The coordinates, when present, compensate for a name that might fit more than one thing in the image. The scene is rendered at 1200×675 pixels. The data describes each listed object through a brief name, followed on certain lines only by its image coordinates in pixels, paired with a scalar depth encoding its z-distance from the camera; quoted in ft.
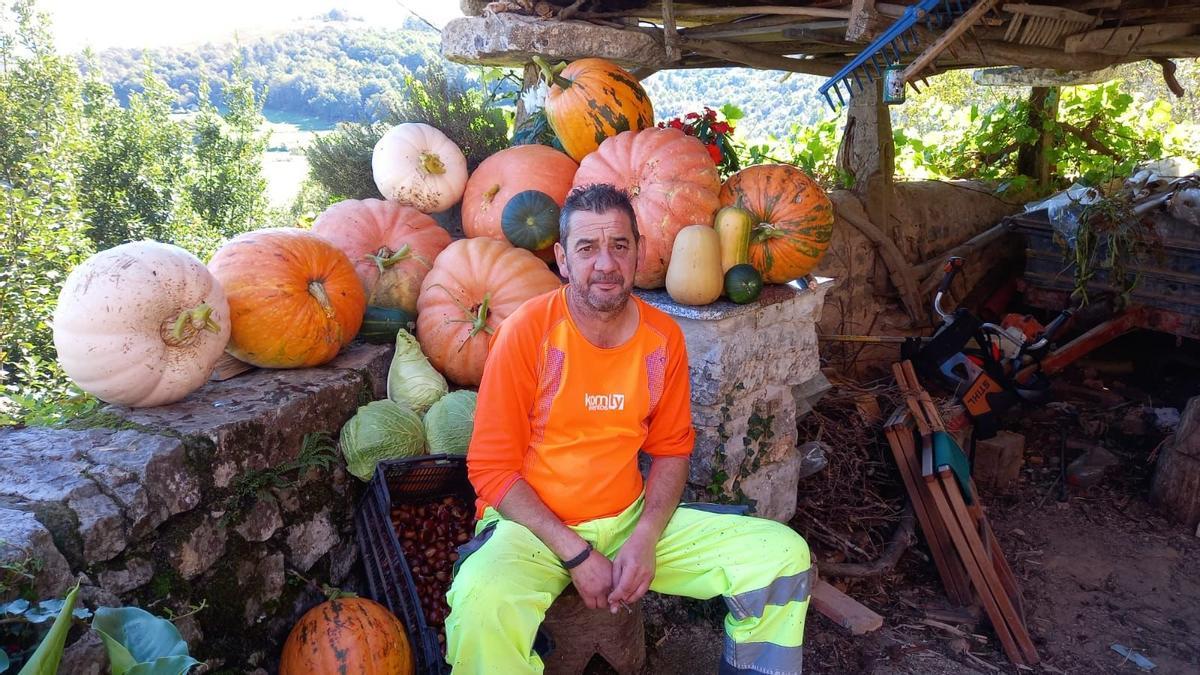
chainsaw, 17.99
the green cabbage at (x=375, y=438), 9.72
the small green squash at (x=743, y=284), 11.27
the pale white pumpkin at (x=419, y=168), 13.92
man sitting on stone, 7.64
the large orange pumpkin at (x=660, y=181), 11.71
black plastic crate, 8.45
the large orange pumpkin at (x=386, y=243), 12.62
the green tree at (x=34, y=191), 36.67
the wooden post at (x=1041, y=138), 28.09
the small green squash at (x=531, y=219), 12.78
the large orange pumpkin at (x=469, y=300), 11.71
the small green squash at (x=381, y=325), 12.09
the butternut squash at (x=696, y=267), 11.12
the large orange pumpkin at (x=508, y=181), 13.38
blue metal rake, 12.99
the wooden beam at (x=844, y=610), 12.13
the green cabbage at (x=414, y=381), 10.89
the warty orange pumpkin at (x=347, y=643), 8.10
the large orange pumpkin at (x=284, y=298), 10.06
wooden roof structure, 14.44
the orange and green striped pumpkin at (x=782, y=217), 12.00
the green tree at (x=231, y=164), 66.54
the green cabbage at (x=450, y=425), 10.36
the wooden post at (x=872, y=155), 22.95
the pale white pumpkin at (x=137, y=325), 8.48
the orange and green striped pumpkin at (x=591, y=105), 13.56
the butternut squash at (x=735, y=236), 11.60
